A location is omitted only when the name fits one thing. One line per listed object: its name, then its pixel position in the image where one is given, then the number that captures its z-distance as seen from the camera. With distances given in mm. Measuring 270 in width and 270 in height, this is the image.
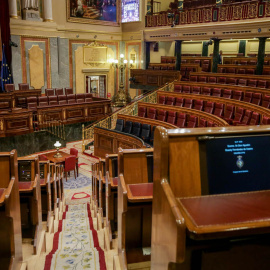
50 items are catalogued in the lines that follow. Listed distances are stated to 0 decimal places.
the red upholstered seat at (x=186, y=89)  11044
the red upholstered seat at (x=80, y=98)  12436
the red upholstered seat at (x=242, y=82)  10228
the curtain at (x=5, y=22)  12164
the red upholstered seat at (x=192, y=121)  8121
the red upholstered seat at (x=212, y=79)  11295
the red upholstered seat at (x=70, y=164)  8047
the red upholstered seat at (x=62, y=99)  11777
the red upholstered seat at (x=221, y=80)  11031
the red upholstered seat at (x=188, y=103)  9719
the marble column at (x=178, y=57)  14305
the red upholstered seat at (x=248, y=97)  8973
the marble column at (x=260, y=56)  11422
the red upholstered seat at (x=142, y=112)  9870
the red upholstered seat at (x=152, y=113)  9516
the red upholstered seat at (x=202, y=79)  11739
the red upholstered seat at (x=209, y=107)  8977
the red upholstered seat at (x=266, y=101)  8402
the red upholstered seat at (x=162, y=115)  9142
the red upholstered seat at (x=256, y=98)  8703
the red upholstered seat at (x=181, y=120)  8484
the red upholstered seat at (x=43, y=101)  11234
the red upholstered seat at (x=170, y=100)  10375
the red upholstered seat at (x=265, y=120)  6180
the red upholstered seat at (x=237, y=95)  9289
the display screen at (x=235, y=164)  1494
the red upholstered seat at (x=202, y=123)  7664
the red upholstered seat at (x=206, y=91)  10184
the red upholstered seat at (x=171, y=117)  8844
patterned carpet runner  2988
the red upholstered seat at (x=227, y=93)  9531
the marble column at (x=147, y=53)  15961
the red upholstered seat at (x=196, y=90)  10555
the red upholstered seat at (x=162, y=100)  10684
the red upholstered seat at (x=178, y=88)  11380
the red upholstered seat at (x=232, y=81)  10653
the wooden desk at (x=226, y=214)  1146
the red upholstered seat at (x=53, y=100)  11523
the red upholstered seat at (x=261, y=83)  9746
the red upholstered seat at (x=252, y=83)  10027
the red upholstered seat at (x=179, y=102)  10023
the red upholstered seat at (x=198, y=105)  9397
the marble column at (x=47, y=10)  13552
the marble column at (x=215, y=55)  12906
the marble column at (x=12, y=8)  12547
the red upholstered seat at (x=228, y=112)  8422
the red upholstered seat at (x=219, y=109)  8751
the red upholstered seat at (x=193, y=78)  12105
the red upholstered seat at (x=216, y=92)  9867
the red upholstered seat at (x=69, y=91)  13108
